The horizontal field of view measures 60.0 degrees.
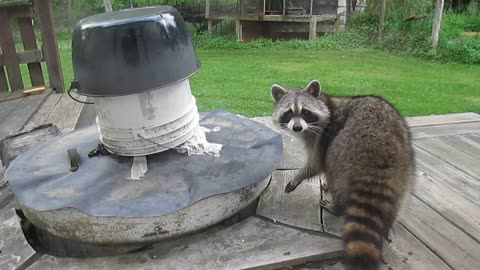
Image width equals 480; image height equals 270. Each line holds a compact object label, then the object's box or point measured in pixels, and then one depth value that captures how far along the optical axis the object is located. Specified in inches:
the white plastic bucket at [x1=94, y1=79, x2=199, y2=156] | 75.1
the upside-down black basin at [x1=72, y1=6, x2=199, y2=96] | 68.4
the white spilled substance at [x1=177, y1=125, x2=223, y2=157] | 84.7
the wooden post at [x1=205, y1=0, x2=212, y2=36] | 527.6
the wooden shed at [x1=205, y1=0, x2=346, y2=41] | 515.8
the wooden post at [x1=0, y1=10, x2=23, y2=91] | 174.1
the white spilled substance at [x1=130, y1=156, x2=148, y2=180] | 78.5
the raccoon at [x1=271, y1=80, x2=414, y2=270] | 62.3
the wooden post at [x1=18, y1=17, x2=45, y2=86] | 176.6
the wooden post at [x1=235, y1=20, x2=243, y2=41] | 531.8
